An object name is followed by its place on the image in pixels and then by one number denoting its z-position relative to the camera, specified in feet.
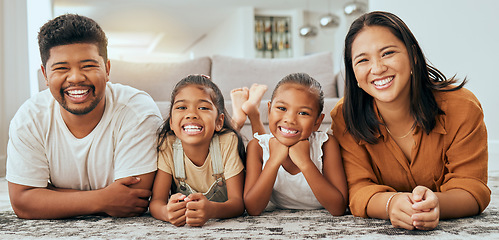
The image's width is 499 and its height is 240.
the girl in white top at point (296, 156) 4.27
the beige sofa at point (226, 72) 10.98
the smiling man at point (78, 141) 4.25
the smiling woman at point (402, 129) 4.04
